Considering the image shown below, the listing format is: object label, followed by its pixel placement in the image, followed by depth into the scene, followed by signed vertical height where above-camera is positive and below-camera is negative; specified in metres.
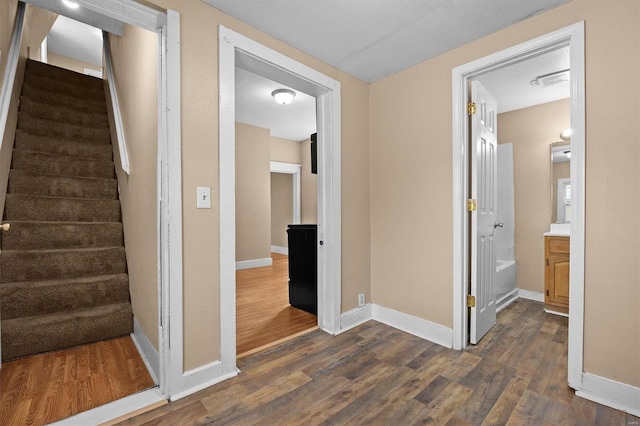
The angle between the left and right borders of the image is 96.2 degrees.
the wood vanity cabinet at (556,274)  2.88 -0.67
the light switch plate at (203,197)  1.70 +0.08
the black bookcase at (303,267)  2.95 -0.62
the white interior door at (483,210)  2.23 -0.01
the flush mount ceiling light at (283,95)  3.56 +1.44
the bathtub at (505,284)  3.10 -0.85
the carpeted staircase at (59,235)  2.13 -0.21
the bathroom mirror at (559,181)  3.04 +0.30
